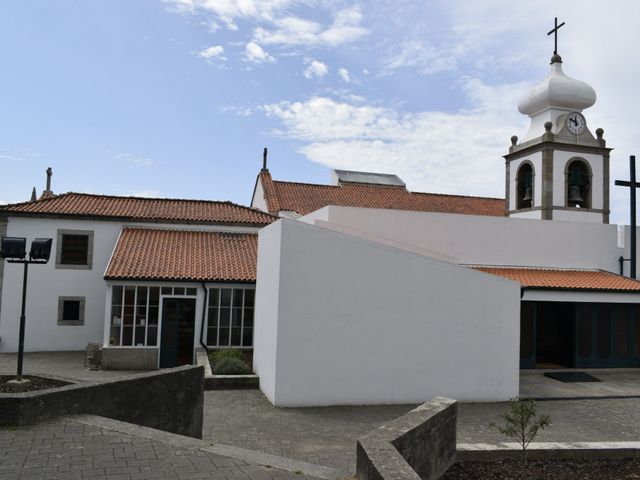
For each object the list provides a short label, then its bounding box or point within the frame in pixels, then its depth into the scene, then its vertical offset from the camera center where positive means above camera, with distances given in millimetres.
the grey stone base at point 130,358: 15094 -2493
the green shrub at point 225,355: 13891 -2137
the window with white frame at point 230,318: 16453 -1327
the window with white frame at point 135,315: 15516 -1263
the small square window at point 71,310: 18094 -1375
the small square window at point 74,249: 18406 +761
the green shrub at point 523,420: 6938 -1792
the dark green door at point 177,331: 15852 -1739
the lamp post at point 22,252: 7297 +244
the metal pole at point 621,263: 17906 +899
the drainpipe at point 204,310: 16234 -1091
